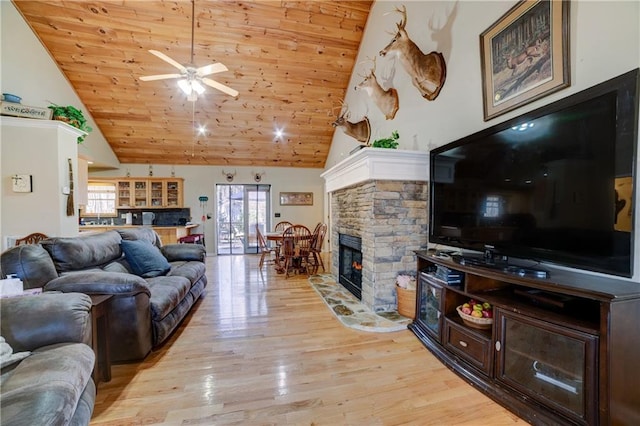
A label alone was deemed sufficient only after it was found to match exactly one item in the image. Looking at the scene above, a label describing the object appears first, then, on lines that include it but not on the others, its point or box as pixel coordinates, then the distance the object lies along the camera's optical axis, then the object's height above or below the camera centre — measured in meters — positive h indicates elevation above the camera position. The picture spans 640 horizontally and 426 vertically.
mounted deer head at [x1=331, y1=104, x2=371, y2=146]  4.46 +1.45
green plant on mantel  2.97 +0.76
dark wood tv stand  1.21 -0.78
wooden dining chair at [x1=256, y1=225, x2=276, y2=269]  5.22 -0.79
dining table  4.88 -0.59
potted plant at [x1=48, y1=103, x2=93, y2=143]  3.20 +1.17
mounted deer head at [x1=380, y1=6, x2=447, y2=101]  2.77 +1.61
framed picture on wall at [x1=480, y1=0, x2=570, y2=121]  1.71 +1.16
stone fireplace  2.86 -0.07
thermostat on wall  3.07 +0.29
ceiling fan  2.92 +1.58
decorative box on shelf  3.00 +1.14
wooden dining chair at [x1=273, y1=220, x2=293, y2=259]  5.23 -0.80
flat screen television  1.26 +0.17
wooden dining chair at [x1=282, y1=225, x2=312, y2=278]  4.70 -0.73
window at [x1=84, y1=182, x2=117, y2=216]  6.68 +0.22
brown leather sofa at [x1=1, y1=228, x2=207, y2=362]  1.87 -0.59
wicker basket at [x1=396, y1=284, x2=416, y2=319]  2.78 -1.02
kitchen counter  5.90 -0.53
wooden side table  1.77 -0.93
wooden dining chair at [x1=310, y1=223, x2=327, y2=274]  4.88 -0.62
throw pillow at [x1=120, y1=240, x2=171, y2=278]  2.85 -0.59
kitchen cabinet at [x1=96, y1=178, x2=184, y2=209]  6.70 +0.40
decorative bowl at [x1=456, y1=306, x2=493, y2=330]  1.87 -0.84
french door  7.36 -0.20
